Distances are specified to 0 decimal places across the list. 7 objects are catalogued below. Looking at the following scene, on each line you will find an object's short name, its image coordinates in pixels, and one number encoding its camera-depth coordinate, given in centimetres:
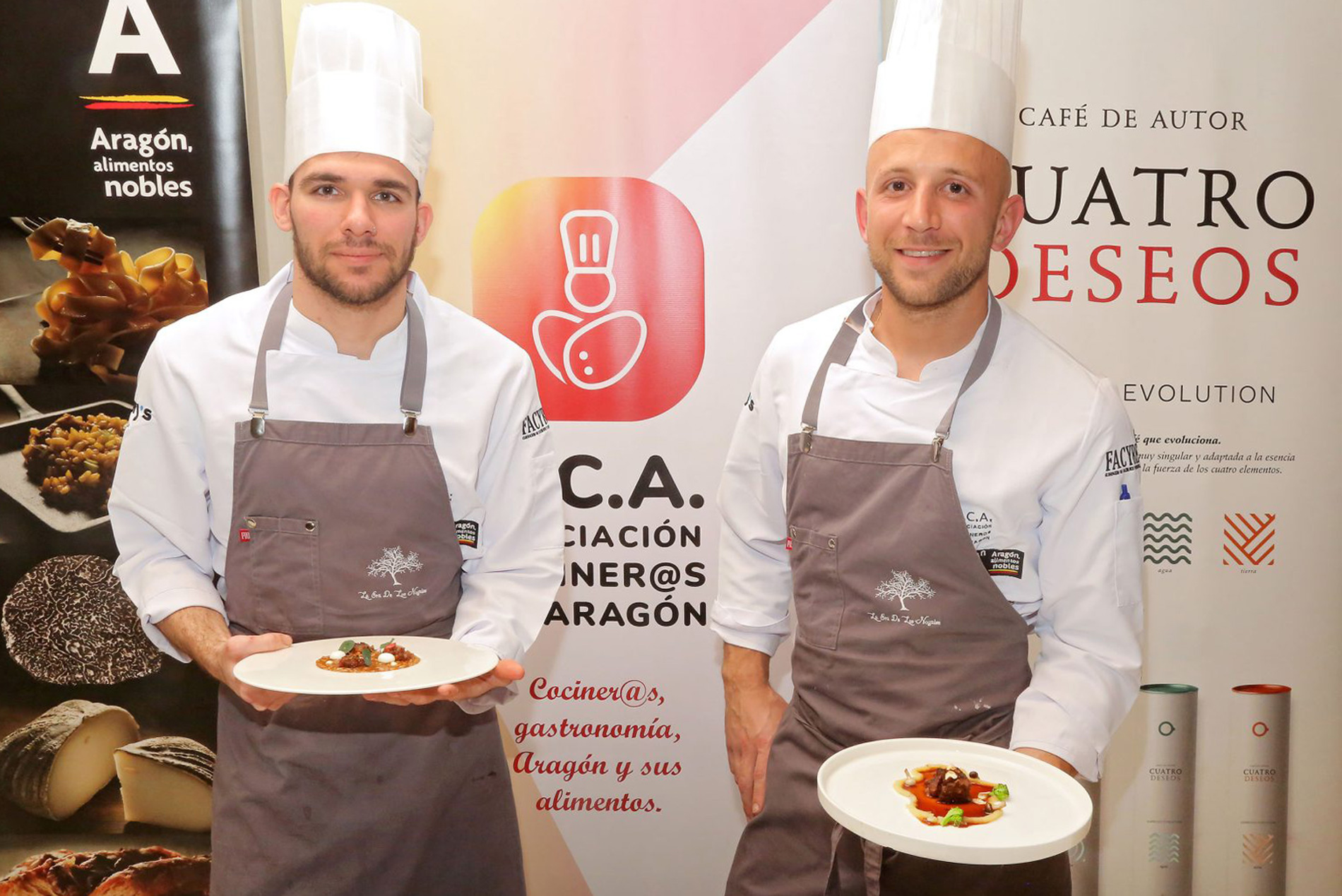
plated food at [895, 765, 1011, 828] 153
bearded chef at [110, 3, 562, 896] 198
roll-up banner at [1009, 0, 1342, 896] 292
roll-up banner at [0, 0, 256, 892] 278
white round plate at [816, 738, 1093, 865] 141
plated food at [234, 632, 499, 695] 166
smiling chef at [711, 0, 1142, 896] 186
